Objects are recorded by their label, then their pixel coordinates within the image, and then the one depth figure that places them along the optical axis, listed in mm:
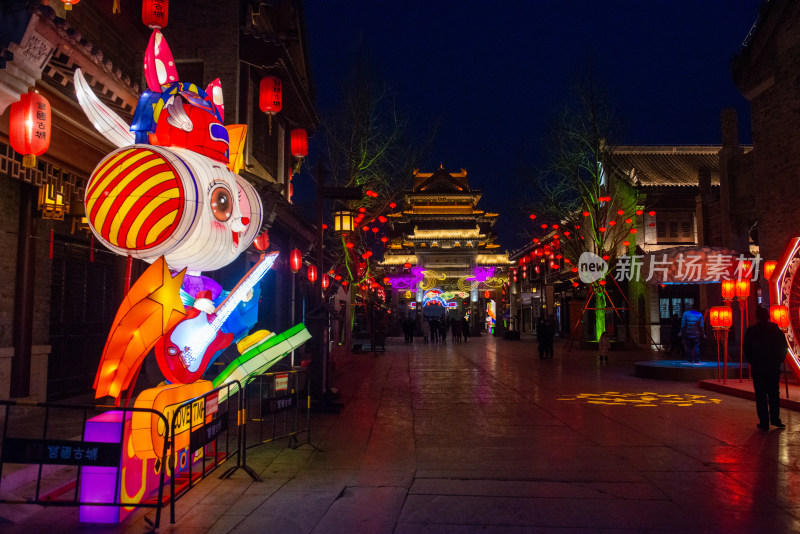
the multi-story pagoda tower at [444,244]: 48906
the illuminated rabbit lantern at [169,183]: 4777
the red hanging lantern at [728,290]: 13398
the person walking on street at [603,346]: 20534
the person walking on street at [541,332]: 21938
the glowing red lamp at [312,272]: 16589
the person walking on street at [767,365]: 8117
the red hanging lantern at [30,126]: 5797
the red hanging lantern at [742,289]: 13078
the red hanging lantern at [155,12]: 8680
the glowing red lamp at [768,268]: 13719
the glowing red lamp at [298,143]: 14305
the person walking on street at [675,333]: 23953
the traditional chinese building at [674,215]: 20520
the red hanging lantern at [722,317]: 13039
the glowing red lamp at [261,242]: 9593
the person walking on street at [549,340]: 22038
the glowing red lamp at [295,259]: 14336
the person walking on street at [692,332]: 16531
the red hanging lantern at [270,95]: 11820
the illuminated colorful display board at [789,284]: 11000
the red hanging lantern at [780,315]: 10766
